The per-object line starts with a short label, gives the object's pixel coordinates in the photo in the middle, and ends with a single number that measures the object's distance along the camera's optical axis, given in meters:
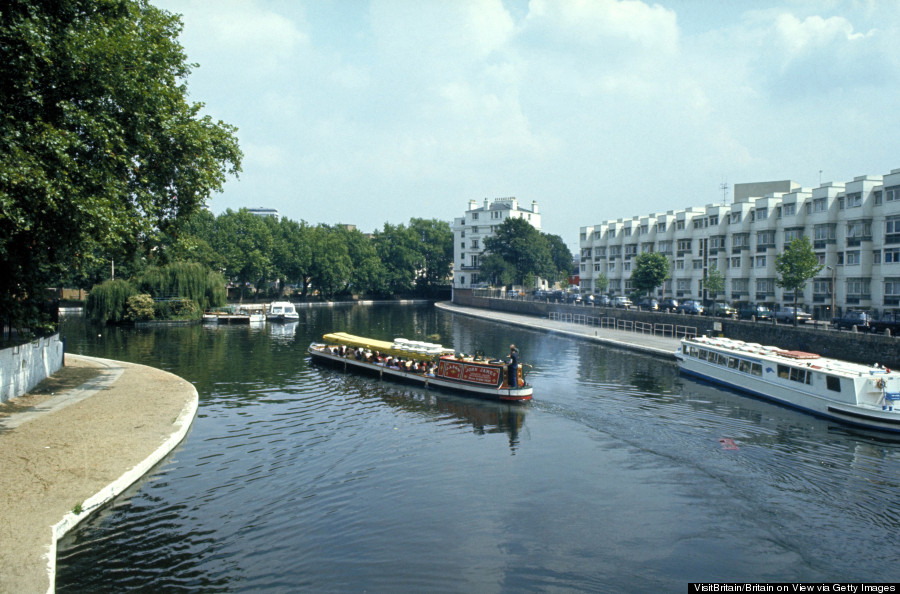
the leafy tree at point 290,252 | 106.81
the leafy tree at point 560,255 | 151.62
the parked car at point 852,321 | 42.14
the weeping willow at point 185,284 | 67.81
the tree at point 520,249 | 115.44
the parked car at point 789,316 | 48.58
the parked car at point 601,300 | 76.46
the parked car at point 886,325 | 38.49
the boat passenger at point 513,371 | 27.62
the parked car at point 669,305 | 64.07
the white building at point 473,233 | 135.50
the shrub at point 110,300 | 63.44
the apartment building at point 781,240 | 52.69
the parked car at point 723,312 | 54.19
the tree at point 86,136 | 16.48
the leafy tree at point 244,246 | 99.88
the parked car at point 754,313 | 50.80
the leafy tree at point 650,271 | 70.12
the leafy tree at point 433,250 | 140.12
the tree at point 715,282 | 66.44
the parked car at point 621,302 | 68.41
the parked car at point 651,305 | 64.19
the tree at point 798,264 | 49.47
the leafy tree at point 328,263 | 110.44
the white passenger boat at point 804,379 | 24.23
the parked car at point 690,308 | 60.86
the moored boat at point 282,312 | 75.88
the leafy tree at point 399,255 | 130.00
